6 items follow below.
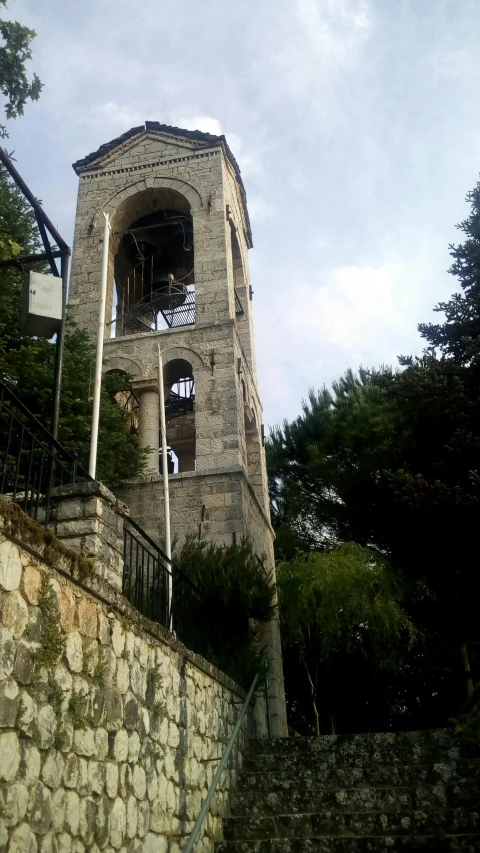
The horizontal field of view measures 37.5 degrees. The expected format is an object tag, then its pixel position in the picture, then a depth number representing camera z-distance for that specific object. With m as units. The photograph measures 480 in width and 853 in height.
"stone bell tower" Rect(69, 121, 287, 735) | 11.33
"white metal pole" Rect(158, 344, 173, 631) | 8.48
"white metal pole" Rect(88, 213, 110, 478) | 5.37
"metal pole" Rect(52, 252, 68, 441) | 5.12
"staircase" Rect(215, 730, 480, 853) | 5.30
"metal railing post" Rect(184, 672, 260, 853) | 4.75
